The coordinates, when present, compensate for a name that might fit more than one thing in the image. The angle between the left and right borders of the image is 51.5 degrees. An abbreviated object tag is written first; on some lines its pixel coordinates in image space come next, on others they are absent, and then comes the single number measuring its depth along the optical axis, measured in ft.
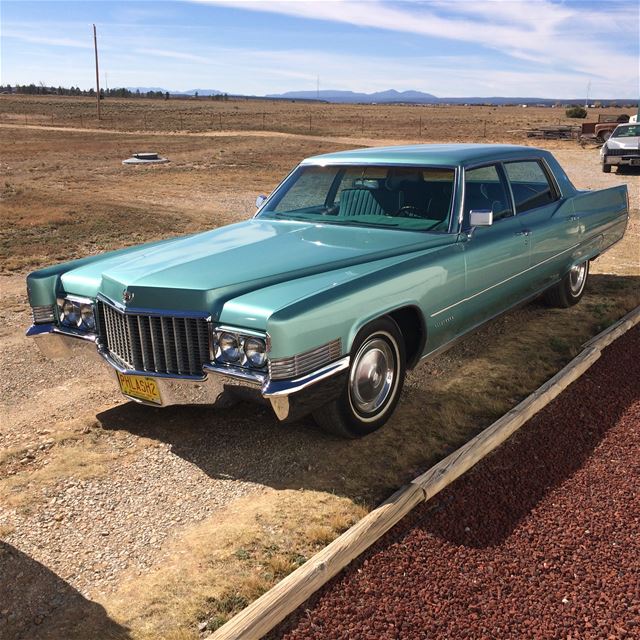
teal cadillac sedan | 11.30
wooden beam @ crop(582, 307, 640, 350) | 17.29
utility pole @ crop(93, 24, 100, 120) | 162.48
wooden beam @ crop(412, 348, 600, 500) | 10.98
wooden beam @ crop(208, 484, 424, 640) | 7.96
